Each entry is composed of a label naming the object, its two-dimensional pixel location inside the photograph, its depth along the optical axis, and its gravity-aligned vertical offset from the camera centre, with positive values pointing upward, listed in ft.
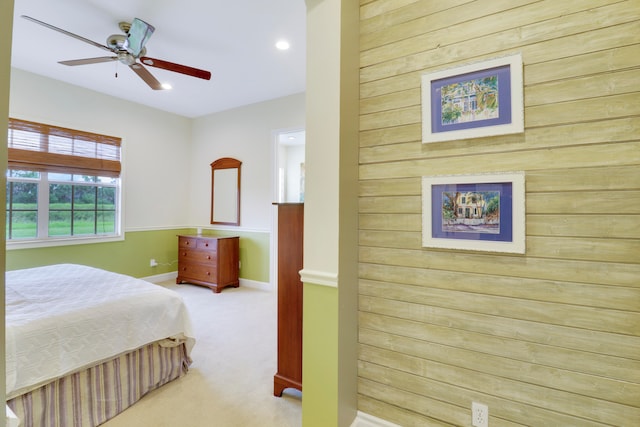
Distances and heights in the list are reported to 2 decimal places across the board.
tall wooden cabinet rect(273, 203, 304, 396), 6.43 -1.85
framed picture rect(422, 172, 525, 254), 4.16 +0.09
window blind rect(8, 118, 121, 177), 11.30 +2.83
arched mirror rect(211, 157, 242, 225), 15.84 +1.40
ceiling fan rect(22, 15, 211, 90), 7.99 +4.84
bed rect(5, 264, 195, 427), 4.92 -2.58
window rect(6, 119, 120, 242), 11.40 +1.37
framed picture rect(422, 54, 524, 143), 4.17 +1.82
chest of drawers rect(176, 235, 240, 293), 14.39 -2.34
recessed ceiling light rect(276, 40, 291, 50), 9.43 +5.74
